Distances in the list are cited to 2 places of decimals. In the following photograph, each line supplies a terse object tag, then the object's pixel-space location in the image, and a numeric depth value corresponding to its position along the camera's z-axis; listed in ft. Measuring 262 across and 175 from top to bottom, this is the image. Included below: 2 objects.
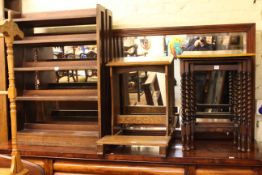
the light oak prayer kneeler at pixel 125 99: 8.36
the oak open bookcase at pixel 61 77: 8.95
